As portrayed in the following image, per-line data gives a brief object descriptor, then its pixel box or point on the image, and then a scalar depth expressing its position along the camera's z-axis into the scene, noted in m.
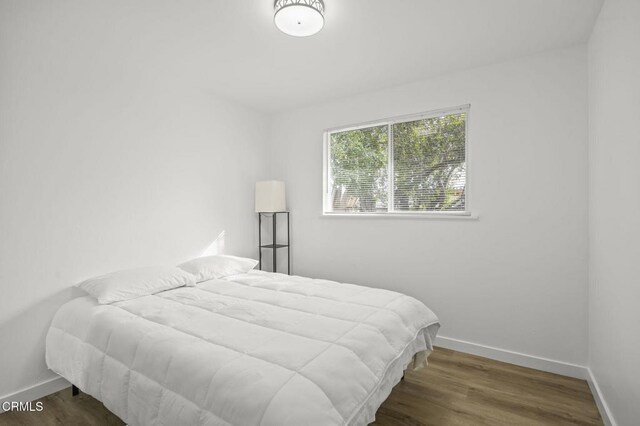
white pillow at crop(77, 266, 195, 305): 2.20
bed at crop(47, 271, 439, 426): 1.21
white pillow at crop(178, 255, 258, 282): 2.85
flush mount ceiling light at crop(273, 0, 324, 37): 1.87
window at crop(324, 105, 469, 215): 2.96
